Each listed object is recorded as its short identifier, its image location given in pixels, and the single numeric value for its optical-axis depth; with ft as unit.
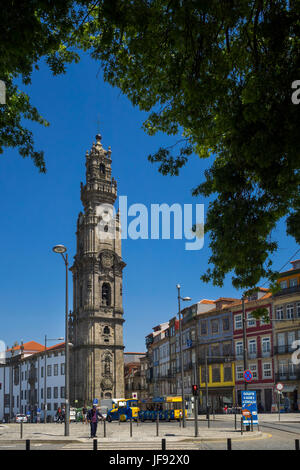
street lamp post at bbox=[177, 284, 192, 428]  106.44
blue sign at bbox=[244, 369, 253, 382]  85.04
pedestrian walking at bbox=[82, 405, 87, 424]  157.65
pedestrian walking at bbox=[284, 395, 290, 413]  154.67
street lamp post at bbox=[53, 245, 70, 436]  85.92
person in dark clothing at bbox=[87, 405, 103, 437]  77.46
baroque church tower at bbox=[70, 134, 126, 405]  249.14
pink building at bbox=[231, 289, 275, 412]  178.09
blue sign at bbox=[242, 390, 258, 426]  80.38
